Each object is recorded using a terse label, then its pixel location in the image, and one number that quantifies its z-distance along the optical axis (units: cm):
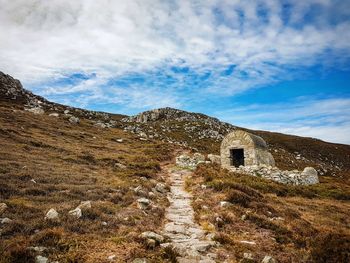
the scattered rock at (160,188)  1714
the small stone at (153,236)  840
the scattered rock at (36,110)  5641
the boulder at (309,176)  2734
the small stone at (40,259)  643
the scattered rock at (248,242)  889
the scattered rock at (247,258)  742
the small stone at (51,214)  913
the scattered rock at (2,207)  928
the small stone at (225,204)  1291
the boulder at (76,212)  967
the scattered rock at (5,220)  844
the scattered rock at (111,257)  698
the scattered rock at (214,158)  3347
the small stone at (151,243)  786
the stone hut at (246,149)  2883
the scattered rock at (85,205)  1047
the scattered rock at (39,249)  692
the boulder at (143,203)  1227
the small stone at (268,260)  725
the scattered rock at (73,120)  5706
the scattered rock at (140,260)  690
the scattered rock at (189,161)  3071
